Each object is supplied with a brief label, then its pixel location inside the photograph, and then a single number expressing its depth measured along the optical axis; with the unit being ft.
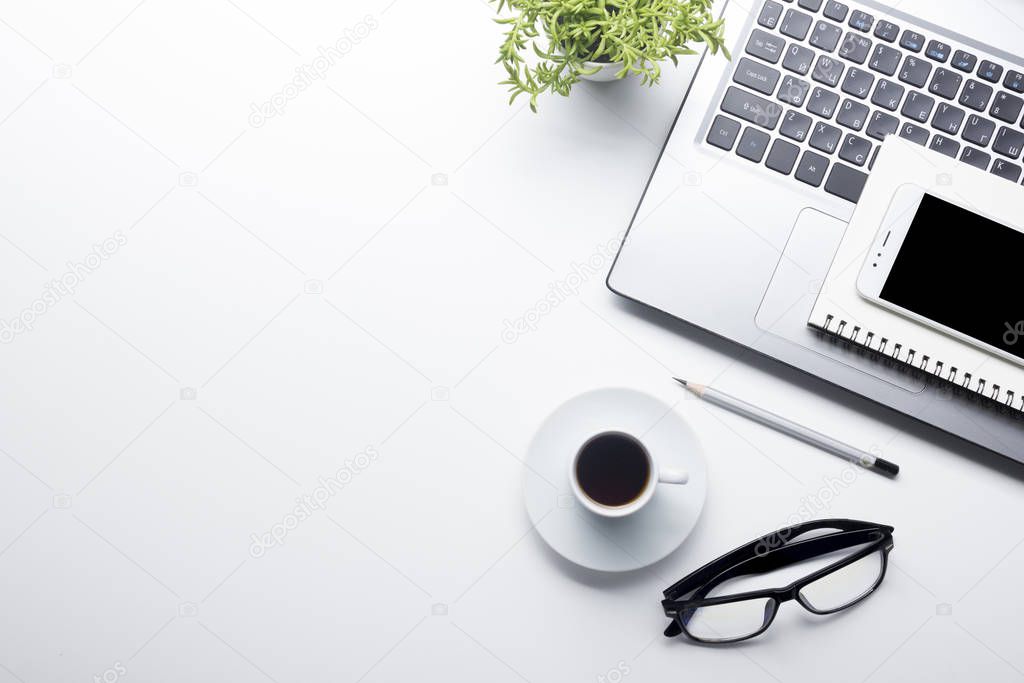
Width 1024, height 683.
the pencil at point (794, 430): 3.05
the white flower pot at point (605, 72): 2.95
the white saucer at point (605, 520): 2.98
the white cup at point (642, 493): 2.83
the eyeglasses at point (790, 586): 2.97
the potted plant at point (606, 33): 2.73
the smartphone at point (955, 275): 2.81
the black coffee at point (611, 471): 2.90
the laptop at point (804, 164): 2.93
